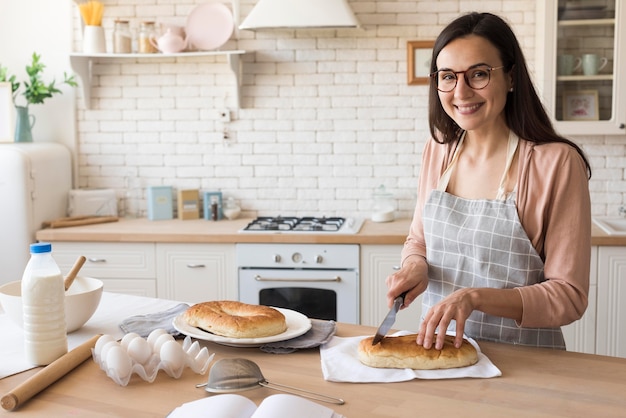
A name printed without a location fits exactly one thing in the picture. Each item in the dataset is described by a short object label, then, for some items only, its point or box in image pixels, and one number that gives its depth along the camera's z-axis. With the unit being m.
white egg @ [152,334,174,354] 1.75
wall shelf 4.26
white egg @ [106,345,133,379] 1.66
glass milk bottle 1.75
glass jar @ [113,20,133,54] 4.35
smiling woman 1.98
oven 3.88
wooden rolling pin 1.54
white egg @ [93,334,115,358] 1.75
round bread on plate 1.90
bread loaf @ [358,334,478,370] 1.73
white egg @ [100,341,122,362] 1.70
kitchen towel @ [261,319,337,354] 1.89
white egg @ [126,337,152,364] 1.71
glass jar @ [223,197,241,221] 4.43
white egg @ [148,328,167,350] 1.79
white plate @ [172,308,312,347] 1.88
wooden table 1.52
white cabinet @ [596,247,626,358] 3.75
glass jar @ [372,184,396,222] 4.31
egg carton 1.67
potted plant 4.38
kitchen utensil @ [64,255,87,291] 2.09
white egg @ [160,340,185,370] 1.70
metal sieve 1.62
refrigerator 4.00
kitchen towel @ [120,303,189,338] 2.02
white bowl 1.99
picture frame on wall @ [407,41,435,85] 4.29
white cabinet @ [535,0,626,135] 3.90
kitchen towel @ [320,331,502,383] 1.68
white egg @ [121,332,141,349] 1.74
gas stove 3.97
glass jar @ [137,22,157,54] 4.36
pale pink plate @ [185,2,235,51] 4.39
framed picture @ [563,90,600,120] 3.98
